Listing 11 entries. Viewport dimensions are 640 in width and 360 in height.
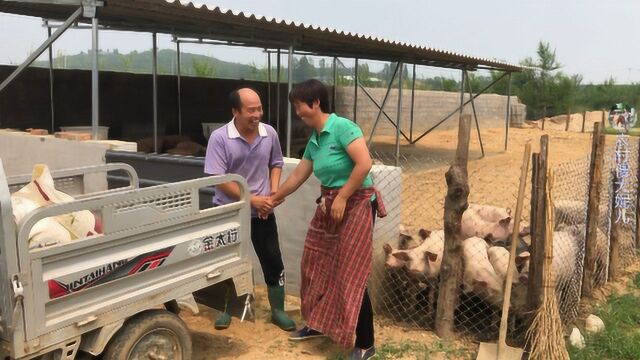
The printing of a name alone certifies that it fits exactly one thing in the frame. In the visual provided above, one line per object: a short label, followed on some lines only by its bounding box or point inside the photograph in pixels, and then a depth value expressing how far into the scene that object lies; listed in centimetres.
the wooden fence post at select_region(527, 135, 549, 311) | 352
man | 339
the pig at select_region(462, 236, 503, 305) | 376
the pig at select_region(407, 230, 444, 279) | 389
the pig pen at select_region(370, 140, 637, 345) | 380
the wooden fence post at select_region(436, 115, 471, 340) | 352
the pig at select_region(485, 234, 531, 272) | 377
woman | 311
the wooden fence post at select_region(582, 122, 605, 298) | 459
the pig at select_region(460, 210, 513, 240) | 438
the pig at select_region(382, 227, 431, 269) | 398
